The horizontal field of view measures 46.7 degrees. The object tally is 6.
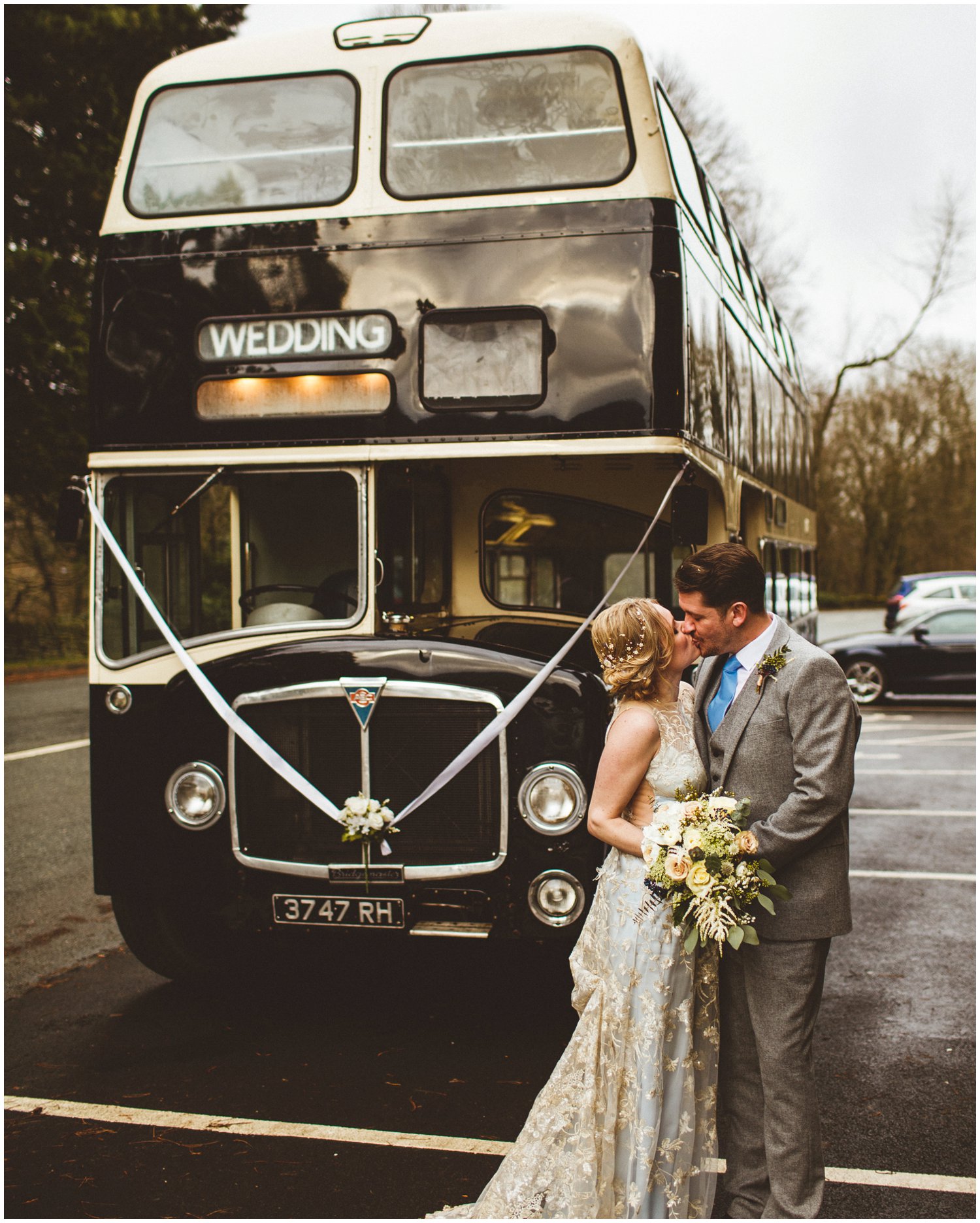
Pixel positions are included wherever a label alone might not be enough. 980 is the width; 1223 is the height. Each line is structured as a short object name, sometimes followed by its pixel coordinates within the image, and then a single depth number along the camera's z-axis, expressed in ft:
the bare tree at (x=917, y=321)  114.01
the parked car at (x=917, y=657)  53.16
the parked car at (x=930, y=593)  74.13
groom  9.68
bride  10.29
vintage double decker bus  15.03
